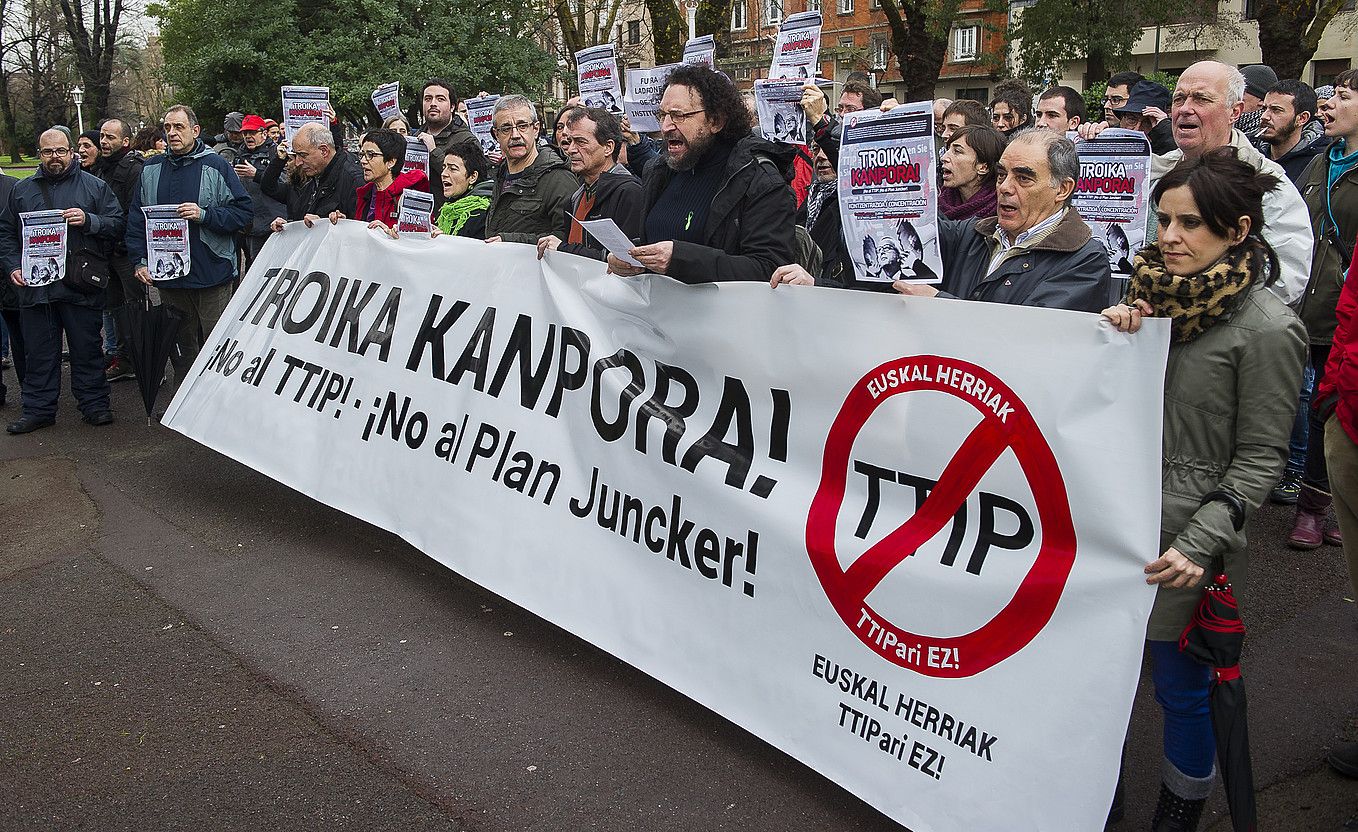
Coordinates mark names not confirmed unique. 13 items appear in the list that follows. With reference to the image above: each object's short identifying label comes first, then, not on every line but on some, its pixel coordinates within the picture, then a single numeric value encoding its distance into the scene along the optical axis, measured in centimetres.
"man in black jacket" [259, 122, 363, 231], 770
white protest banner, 277
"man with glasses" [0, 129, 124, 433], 773
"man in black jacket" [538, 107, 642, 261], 530
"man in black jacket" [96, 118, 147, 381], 895
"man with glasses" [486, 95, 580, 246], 596
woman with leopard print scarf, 267
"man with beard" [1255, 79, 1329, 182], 639
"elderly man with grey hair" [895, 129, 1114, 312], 327
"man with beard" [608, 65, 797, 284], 418
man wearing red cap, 970
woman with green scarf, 652
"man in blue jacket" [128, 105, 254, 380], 761
